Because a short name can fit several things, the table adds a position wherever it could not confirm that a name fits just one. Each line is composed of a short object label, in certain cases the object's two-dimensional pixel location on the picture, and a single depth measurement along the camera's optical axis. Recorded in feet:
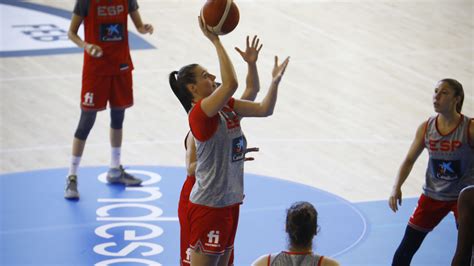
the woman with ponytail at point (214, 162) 38.75
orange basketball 38.19
